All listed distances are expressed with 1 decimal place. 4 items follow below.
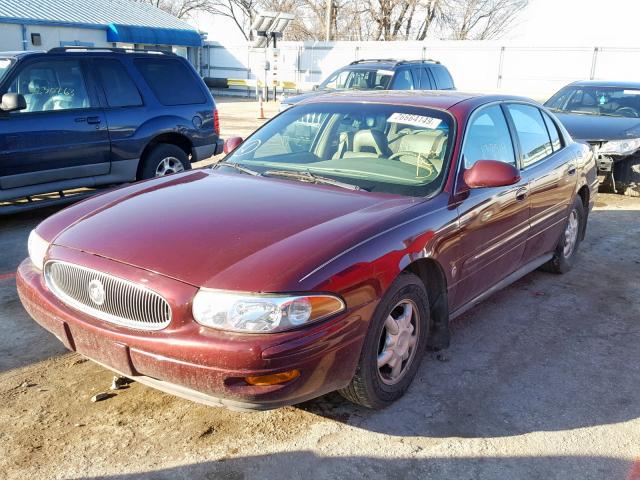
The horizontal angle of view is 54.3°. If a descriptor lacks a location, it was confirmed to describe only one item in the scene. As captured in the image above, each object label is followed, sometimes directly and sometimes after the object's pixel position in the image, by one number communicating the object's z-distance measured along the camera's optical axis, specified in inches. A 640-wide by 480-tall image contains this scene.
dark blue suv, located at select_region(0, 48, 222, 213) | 260.7
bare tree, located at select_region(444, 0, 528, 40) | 1924.2
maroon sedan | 105.6
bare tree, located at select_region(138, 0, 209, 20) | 2266.2
